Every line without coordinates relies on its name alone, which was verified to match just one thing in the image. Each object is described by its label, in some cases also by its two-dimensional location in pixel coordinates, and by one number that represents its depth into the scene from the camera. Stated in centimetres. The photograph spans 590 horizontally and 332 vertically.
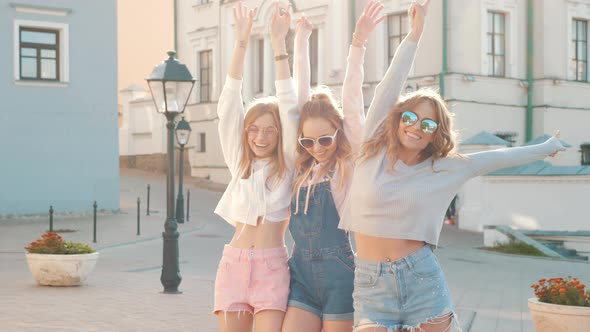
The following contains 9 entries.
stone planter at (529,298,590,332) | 789
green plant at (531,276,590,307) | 805
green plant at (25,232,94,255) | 1321
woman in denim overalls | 478
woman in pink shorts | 496
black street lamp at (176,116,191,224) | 2652
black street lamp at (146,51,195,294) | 1266
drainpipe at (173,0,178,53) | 4111
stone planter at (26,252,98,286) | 1299
